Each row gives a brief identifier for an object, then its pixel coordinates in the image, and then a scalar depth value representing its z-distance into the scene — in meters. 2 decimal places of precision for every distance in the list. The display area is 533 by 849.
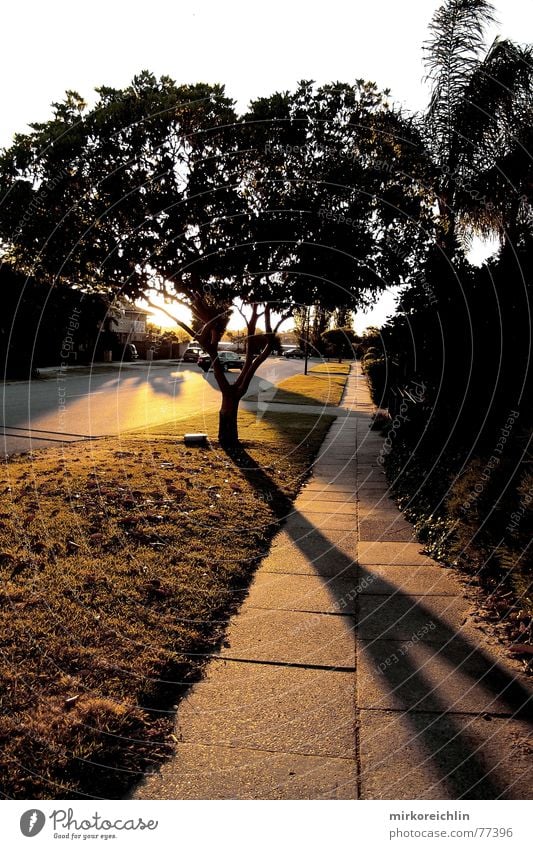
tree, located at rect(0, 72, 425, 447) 10.15
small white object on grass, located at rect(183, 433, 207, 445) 13.52
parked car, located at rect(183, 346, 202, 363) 55.97
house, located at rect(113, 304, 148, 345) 62.30
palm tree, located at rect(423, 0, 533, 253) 11.18
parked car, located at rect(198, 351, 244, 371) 46.43
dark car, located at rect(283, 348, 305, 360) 78.31
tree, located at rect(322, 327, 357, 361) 59.98
